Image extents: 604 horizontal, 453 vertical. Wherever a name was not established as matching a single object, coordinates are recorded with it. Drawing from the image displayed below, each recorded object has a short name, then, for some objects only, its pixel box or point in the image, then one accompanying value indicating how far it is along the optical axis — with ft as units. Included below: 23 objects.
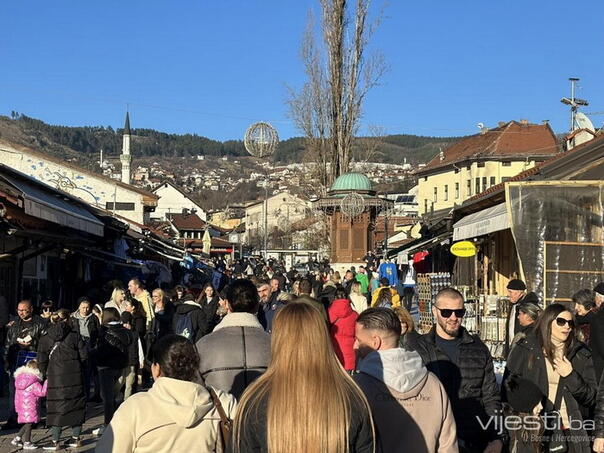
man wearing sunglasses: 19.15
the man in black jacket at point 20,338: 37.40
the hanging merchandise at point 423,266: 109.29
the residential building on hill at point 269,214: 433.07
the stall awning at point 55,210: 45.96
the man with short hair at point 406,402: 14.49
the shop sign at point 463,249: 66.18
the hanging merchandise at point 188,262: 111.04
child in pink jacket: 34.30
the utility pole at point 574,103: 112.06
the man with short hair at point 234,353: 19.81
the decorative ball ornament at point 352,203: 126.82
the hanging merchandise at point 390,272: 81.82
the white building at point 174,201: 438.40
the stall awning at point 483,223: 57.41
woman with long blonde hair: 11.82
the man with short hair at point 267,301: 39.14
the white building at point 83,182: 139.44
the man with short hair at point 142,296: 47.16
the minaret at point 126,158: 245.04
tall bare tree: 158.30
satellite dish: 95.07
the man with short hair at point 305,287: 44.55
